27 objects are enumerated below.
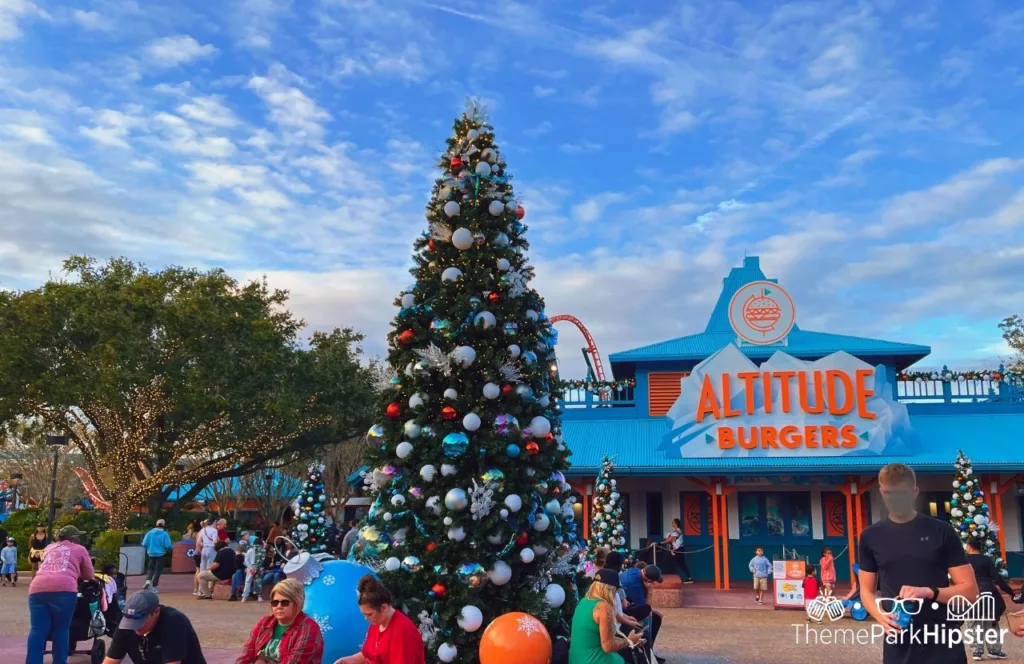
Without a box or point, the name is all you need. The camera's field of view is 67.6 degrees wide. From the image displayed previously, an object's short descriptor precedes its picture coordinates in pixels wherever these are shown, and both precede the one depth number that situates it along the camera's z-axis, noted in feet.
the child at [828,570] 51.31
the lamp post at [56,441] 64.18
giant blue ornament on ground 22.53
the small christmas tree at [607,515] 56.00
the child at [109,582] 30.68
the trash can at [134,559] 55.72
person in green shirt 19.67
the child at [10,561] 60.34
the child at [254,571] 52.24
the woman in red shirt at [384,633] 16.60
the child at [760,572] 54.08
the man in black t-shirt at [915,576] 12.30
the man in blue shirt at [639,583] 27.99
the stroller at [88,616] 29.45
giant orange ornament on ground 19.79
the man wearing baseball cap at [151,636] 14.78
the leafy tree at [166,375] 76.23
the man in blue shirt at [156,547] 52.49
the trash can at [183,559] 77.87
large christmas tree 22.80
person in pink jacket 24.48
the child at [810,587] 49.96
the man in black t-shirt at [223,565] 50.34
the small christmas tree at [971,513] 50.19
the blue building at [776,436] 60.64
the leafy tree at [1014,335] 118.42
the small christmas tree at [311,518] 58.29
